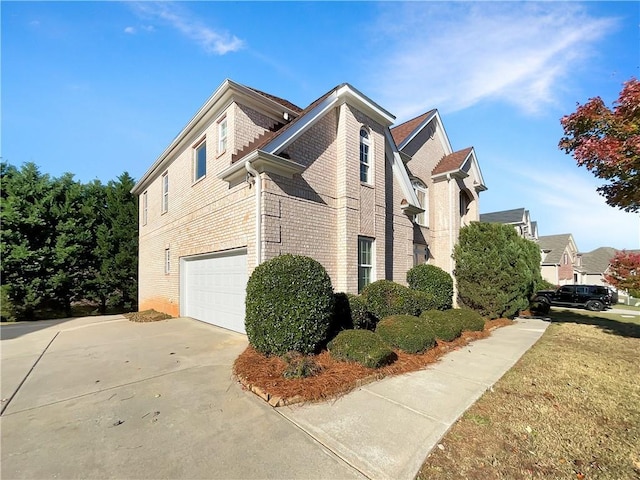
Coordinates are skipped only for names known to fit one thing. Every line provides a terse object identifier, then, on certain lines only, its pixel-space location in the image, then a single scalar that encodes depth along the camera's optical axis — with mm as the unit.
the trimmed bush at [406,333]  6613
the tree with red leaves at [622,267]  15008
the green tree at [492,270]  11484
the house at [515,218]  27747
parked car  18550
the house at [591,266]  36969
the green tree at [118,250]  17406
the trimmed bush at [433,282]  10750
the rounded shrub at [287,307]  5551
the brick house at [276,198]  7855
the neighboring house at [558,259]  32000
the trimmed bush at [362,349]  5500
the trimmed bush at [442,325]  7880
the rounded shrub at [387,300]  8195
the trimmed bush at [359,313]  7586
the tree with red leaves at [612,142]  6336
